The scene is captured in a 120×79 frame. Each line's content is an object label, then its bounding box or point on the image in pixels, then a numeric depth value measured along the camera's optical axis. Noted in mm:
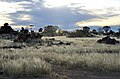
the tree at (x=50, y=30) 142225
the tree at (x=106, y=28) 144625
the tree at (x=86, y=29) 124775
